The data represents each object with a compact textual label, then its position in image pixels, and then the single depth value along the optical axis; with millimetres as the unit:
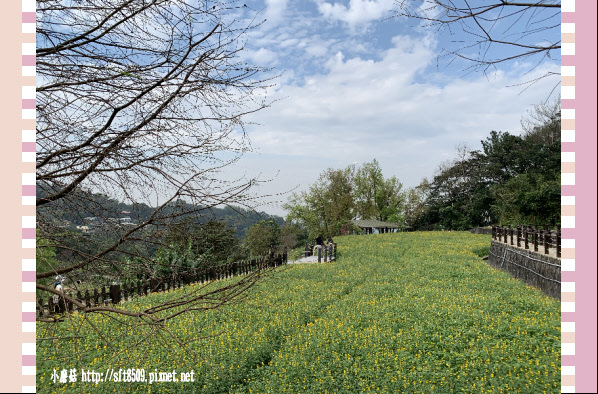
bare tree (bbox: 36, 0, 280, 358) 2459
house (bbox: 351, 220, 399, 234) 47594
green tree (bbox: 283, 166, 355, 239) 42969
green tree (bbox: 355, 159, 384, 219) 53188
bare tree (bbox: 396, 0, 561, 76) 2432
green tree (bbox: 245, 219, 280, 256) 38916
